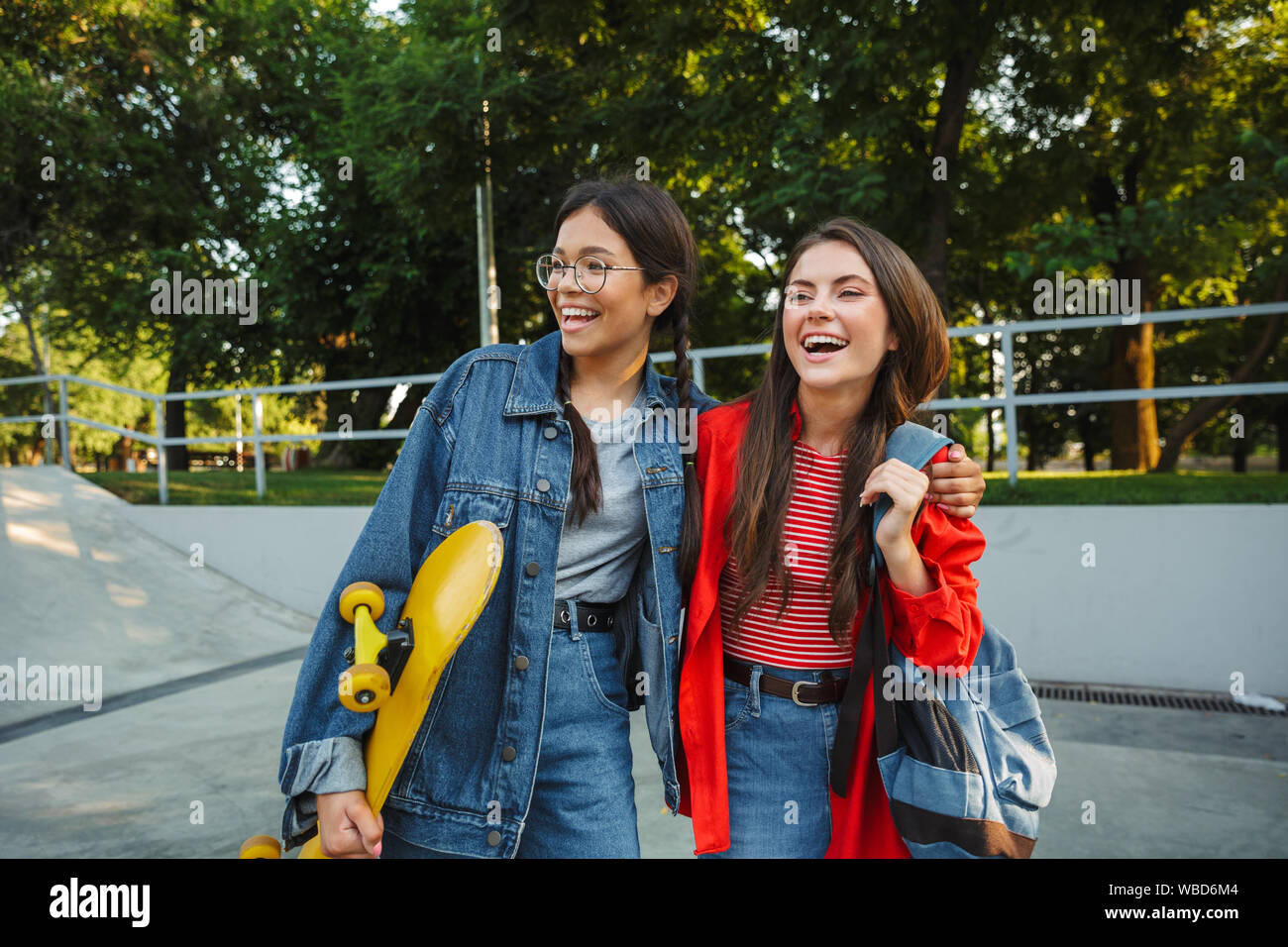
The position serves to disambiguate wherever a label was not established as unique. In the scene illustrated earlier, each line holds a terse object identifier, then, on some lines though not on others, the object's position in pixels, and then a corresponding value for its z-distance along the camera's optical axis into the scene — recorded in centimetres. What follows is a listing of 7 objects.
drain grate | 493
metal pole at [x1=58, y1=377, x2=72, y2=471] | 986
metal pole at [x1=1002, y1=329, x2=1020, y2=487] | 582
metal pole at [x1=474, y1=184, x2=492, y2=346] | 1048
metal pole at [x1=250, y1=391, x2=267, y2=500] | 866
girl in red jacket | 183
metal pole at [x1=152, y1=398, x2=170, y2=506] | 900
